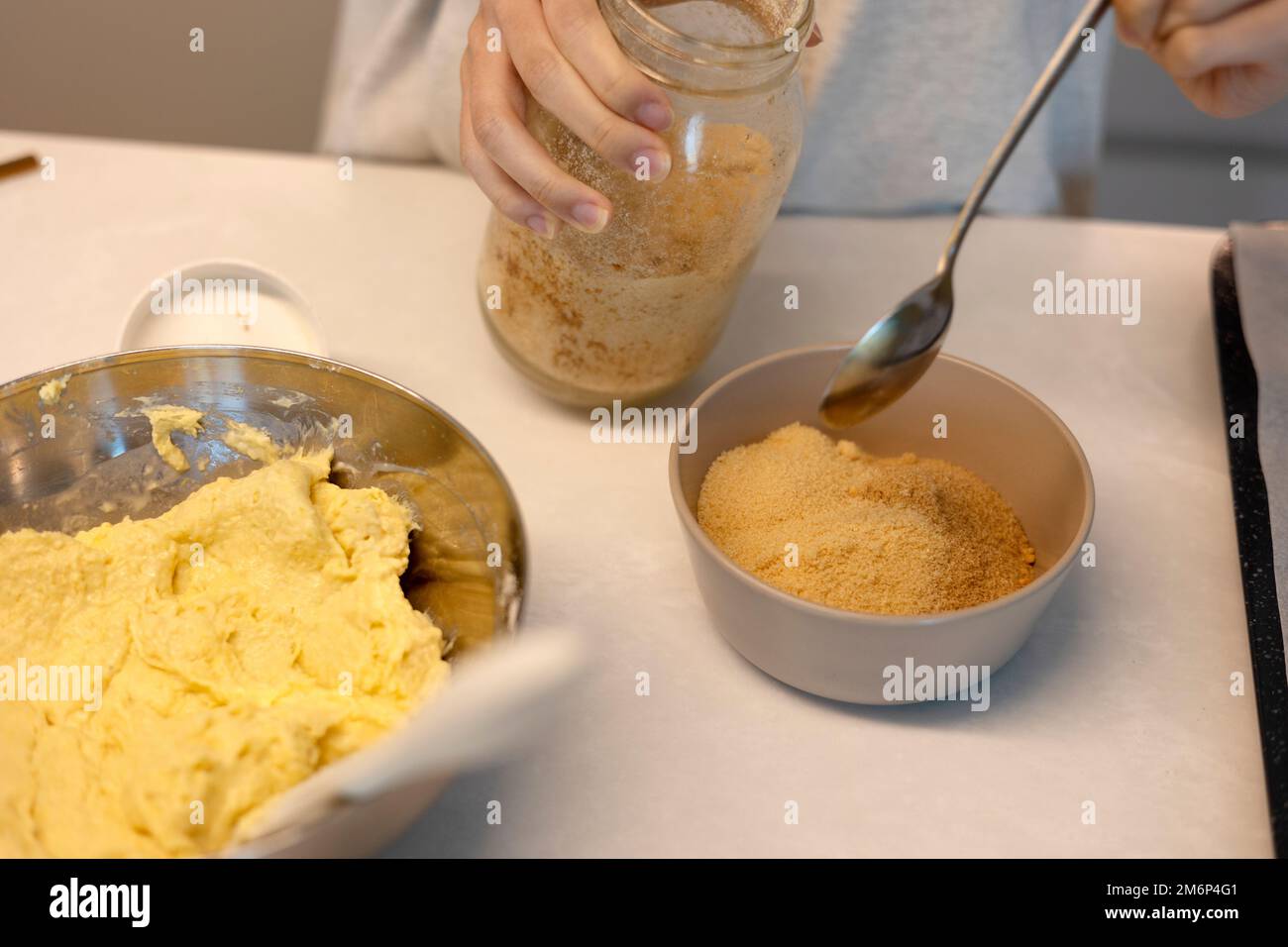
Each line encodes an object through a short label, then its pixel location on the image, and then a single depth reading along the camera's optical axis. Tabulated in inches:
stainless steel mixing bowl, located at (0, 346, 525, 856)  25.8
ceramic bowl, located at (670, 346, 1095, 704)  23.2
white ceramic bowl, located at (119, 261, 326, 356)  31.8
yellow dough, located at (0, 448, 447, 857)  20.2
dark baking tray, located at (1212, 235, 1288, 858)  24.4
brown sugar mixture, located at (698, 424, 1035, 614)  25.0
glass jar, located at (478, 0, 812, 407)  25.3
